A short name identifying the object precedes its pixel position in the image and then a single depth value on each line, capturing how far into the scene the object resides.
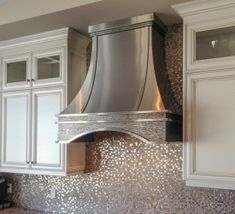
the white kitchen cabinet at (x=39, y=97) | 2.97
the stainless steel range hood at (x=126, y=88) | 2.32
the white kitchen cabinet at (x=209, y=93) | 2.23
